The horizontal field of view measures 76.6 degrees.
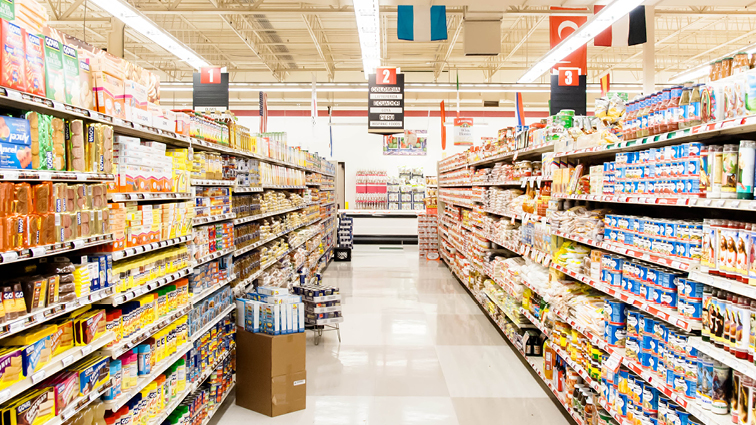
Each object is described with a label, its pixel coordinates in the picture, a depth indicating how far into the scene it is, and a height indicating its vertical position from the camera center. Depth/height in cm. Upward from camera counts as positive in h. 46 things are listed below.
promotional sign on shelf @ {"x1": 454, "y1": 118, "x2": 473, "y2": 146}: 1412 +180
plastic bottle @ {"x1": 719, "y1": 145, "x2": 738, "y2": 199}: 224 +9
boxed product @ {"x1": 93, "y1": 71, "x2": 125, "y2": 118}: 246 +54
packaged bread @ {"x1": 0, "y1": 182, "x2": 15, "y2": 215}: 180 +0
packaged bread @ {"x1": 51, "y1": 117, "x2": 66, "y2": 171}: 209 +23
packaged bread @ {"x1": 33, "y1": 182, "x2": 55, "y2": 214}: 198 -1
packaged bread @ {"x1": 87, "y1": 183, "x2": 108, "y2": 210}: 232 +0
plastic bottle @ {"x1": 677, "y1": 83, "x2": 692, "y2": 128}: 257 +44
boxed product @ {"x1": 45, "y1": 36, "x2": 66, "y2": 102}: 208 +55
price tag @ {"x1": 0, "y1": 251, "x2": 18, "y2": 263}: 174 -22
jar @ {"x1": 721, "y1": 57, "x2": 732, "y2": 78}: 257 +66
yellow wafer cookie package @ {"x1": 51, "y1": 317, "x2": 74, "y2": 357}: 216 -65
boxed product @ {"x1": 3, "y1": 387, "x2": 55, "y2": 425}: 187 -86
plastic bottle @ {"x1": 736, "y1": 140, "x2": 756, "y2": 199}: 214 +11
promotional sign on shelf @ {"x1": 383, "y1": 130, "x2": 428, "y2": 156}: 1839 +187
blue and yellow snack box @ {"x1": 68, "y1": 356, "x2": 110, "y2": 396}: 230 -89
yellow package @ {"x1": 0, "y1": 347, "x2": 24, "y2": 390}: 182 -66
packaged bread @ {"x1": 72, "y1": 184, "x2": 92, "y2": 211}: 220 -1
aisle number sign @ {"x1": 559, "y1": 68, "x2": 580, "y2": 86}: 809 +194
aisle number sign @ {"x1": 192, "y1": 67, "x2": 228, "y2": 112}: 930 +209
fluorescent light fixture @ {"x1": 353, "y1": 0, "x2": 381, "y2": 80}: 626 +246
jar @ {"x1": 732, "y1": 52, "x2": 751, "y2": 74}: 247 +66
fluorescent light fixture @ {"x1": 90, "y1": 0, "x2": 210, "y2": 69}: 638 +255
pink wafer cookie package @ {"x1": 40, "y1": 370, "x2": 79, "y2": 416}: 211 -87
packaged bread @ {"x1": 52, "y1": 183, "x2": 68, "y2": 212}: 206 -1
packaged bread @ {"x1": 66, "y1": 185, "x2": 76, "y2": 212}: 214 -1
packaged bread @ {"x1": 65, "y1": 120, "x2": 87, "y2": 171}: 221 +24
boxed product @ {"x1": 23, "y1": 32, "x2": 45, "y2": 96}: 195 +54
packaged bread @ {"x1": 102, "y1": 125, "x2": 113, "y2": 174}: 243 +25
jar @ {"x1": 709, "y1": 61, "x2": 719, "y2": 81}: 267 +67
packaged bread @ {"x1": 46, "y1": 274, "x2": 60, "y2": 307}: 206 -40
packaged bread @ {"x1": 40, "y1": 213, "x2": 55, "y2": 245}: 198 -14
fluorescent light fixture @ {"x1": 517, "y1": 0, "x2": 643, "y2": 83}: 619 +234
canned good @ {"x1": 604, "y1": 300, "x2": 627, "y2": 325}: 332 -85
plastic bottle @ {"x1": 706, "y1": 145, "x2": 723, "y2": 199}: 232 +9
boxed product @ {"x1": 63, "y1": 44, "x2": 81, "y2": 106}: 222 +57
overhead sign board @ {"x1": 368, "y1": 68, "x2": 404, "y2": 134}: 1009 +188
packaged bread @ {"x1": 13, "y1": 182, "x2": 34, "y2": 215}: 187 -1
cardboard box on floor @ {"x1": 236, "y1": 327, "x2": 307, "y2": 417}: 408 -156
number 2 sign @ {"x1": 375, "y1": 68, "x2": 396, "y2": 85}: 1013 +248
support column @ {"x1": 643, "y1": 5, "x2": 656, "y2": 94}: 907 +242
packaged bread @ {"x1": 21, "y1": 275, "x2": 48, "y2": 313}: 196 -40
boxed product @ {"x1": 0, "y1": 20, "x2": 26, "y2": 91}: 182 +54
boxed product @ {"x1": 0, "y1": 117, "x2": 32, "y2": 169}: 182 +21
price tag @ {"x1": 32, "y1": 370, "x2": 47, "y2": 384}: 192 -73
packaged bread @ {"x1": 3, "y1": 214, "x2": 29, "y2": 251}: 179 -13
